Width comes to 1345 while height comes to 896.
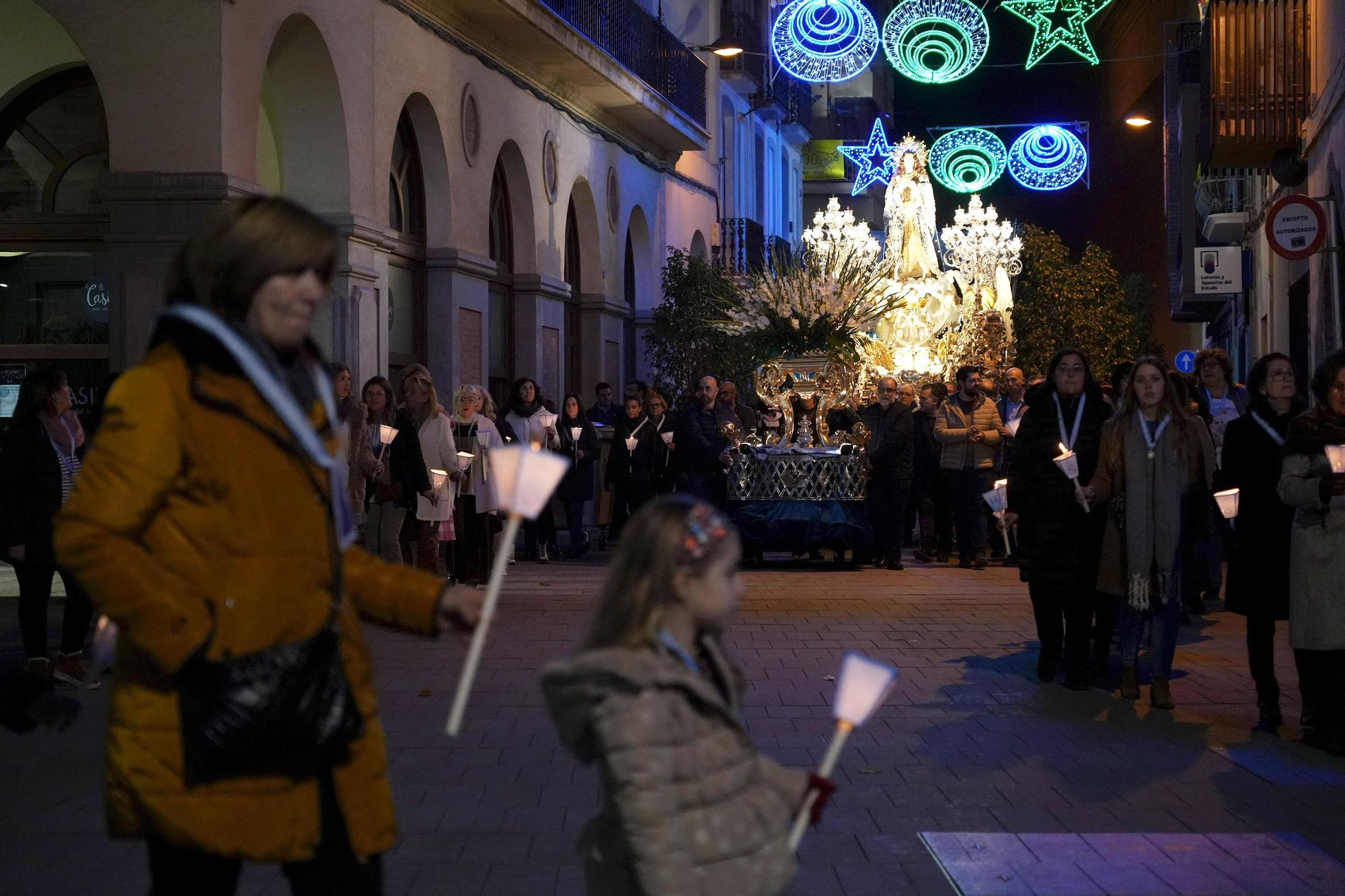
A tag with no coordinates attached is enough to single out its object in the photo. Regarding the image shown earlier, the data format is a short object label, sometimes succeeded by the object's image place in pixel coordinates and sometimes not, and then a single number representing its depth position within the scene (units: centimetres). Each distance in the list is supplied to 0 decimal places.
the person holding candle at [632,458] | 1920
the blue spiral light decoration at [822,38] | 3194
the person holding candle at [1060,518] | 1029
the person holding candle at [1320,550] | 830
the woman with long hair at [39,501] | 1062
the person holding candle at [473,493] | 1636
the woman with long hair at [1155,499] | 955
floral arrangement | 1888
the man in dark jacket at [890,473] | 1814
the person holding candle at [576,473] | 1914
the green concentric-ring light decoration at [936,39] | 2739
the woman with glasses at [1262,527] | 898
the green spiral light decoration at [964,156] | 3900
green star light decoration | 2359
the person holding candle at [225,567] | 335
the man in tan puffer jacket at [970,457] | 1798
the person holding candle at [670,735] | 336
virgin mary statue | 3055
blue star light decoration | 4628
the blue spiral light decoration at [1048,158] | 3903
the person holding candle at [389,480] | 1360
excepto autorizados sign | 1580
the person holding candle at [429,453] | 1441
